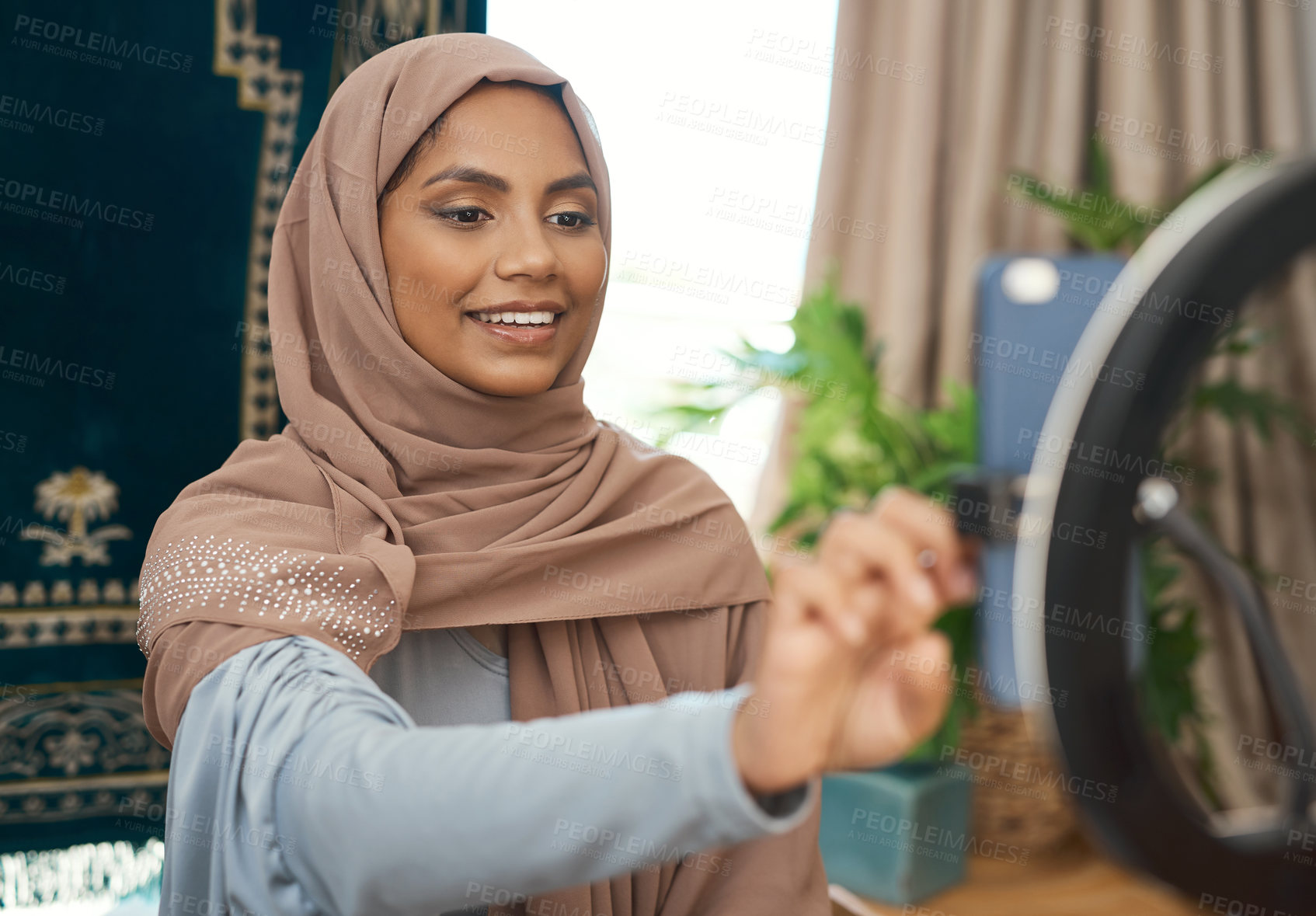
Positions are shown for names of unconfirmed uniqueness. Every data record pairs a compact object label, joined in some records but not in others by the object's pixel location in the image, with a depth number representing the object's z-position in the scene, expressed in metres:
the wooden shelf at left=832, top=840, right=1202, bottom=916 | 1.54
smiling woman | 0.55
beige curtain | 2.05
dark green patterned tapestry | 1.06
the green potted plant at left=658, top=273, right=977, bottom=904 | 1.48
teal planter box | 1.46
